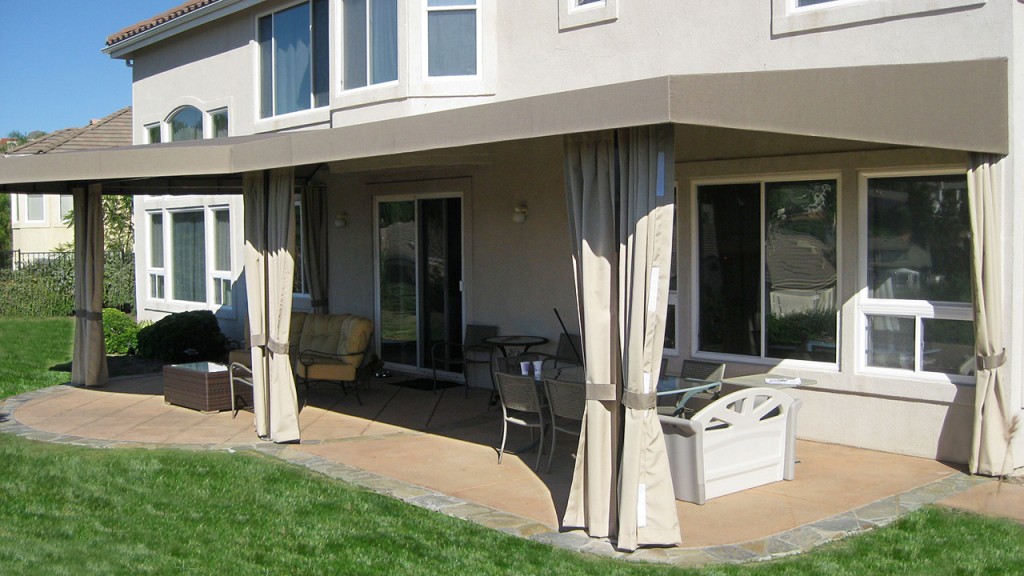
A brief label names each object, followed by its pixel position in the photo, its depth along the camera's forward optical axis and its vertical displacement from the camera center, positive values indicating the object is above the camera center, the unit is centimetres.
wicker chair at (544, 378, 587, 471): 748 -101
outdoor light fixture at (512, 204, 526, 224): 1112 +69
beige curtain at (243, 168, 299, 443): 887 -13
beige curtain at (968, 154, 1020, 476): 738 -38
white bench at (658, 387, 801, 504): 687 -130
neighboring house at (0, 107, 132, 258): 3397 +203
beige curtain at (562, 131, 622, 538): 614 -37
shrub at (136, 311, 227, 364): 1491 -97
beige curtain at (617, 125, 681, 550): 589 -30
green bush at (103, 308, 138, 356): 1667 -96
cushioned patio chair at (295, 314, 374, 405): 1113 -91
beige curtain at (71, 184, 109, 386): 1198 -14
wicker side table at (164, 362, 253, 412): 1050 -122
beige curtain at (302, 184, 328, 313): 1376 +49
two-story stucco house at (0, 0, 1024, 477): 672 +97
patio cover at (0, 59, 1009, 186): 563 +106
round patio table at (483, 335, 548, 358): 1063 -76
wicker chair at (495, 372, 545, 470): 793 -105
